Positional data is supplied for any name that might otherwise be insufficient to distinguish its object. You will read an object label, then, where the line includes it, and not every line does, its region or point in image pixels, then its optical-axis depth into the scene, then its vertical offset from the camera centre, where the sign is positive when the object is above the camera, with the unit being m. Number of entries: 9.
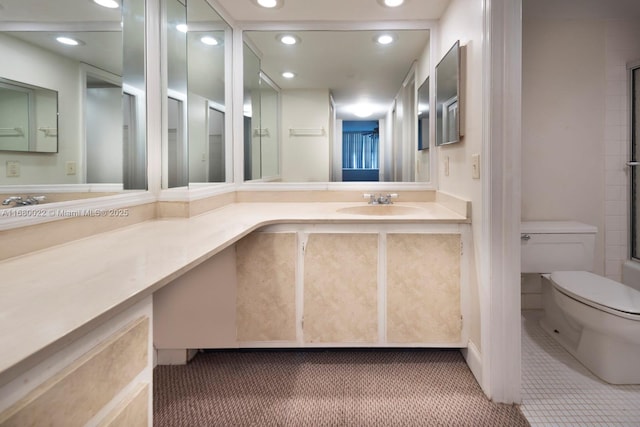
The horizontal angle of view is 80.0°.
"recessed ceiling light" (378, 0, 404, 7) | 2.24 +1.16
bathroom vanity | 1.94 -0.46
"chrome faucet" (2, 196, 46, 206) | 1.09 +0.00
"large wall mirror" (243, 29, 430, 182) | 2.61 +0.61
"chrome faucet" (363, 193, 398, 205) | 2.49 +0.00
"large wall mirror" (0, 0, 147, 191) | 1.09 +0.39
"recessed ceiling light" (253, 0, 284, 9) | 2.25 +1.17
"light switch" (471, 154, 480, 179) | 1.71 +0.15
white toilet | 1.77 -0.52
